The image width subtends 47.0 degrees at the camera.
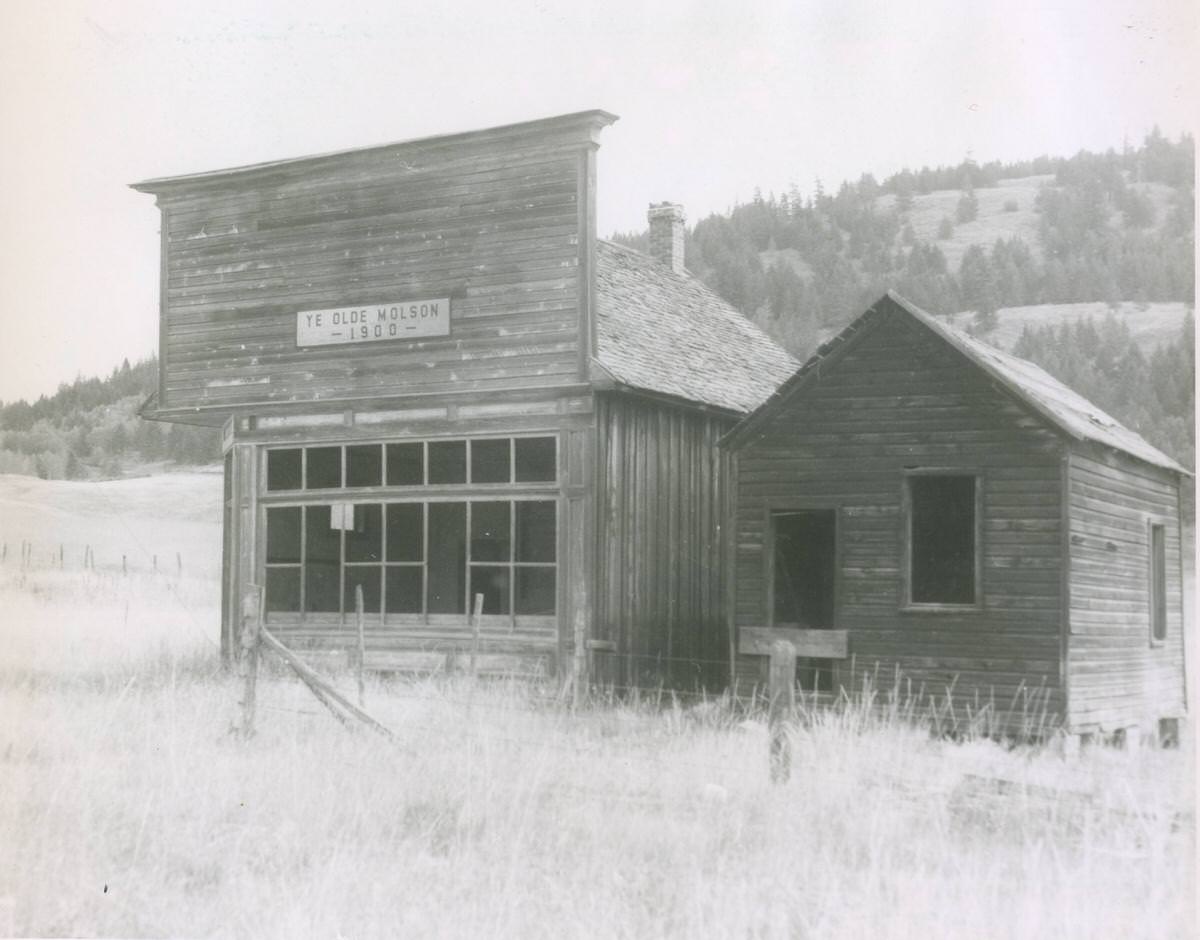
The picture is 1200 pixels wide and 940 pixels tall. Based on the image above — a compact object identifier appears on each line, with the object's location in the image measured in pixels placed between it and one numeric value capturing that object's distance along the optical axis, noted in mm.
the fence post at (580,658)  13961
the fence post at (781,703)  9648
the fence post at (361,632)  12242
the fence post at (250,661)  11195
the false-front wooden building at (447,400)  14070
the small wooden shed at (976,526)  12242
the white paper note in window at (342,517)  15172
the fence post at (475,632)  13156
